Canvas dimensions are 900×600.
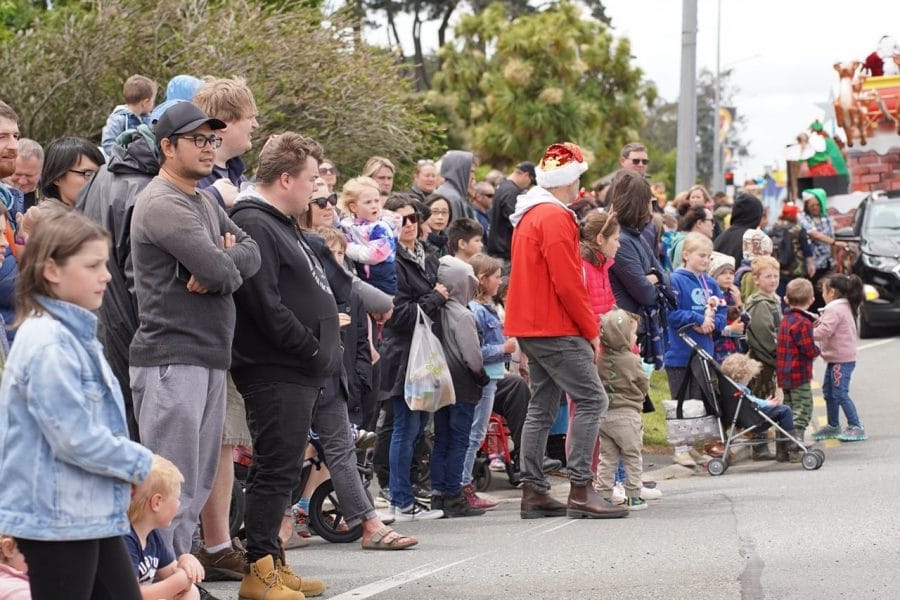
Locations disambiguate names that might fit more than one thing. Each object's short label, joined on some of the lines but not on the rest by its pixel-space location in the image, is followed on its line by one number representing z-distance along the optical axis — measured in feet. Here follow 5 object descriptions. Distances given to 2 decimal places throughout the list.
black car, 67.67
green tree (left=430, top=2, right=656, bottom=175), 133.59
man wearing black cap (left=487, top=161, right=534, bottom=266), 43.42
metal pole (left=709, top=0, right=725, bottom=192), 199.82
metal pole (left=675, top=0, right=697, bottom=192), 62.13
